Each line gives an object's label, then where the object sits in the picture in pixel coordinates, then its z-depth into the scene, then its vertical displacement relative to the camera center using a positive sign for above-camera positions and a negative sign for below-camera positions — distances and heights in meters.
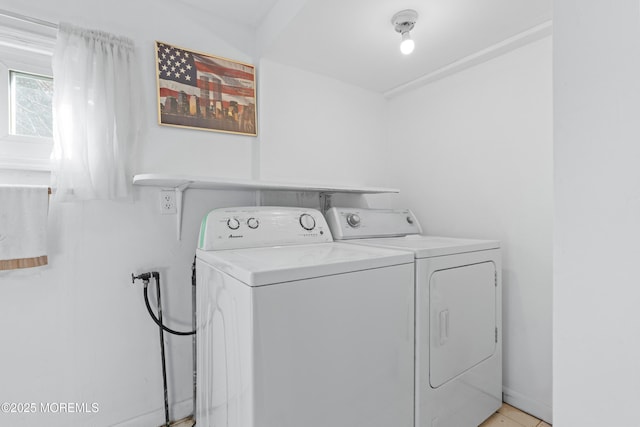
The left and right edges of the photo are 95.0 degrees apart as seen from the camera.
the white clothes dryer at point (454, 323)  1.26 -0.56
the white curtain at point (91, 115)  1.29 +0.44
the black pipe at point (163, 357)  1.49 -0.76
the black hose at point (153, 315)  1.44 -0.53
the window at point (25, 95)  1.28 +0.54
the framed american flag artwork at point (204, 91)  1.58 +0.68
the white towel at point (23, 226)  1.18 -0.06
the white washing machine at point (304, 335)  0.88 -0.44
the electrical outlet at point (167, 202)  1.58 +0.04
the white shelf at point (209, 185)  1.31 +0.13
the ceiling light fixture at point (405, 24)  1.45 +0.95
